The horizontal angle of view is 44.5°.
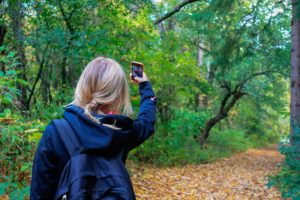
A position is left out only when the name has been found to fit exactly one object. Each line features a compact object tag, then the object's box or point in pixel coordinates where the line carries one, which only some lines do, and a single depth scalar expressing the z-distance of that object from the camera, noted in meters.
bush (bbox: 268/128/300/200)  5.16
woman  1.85
